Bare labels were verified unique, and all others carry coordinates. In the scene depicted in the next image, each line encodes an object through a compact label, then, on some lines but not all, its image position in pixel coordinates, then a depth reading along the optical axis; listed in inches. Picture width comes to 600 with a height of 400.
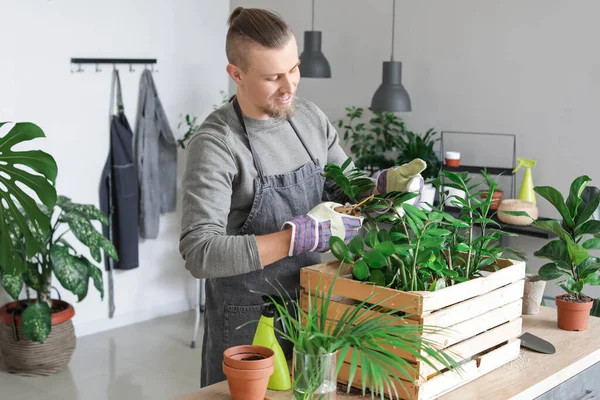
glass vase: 61.5
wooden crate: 65.7
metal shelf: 151.2
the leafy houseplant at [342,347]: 60.9
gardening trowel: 81.1
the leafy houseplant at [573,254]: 87.9
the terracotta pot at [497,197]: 161.2
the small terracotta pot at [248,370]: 62.9
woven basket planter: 169.3
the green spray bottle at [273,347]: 68.4
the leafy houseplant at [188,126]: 208.5
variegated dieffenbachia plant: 162.6
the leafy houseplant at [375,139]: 183.3
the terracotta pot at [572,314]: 87.5
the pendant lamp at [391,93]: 164.7
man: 76.3
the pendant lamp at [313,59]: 178.9
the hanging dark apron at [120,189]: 194.7
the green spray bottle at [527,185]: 157.0
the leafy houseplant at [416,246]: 69.3
